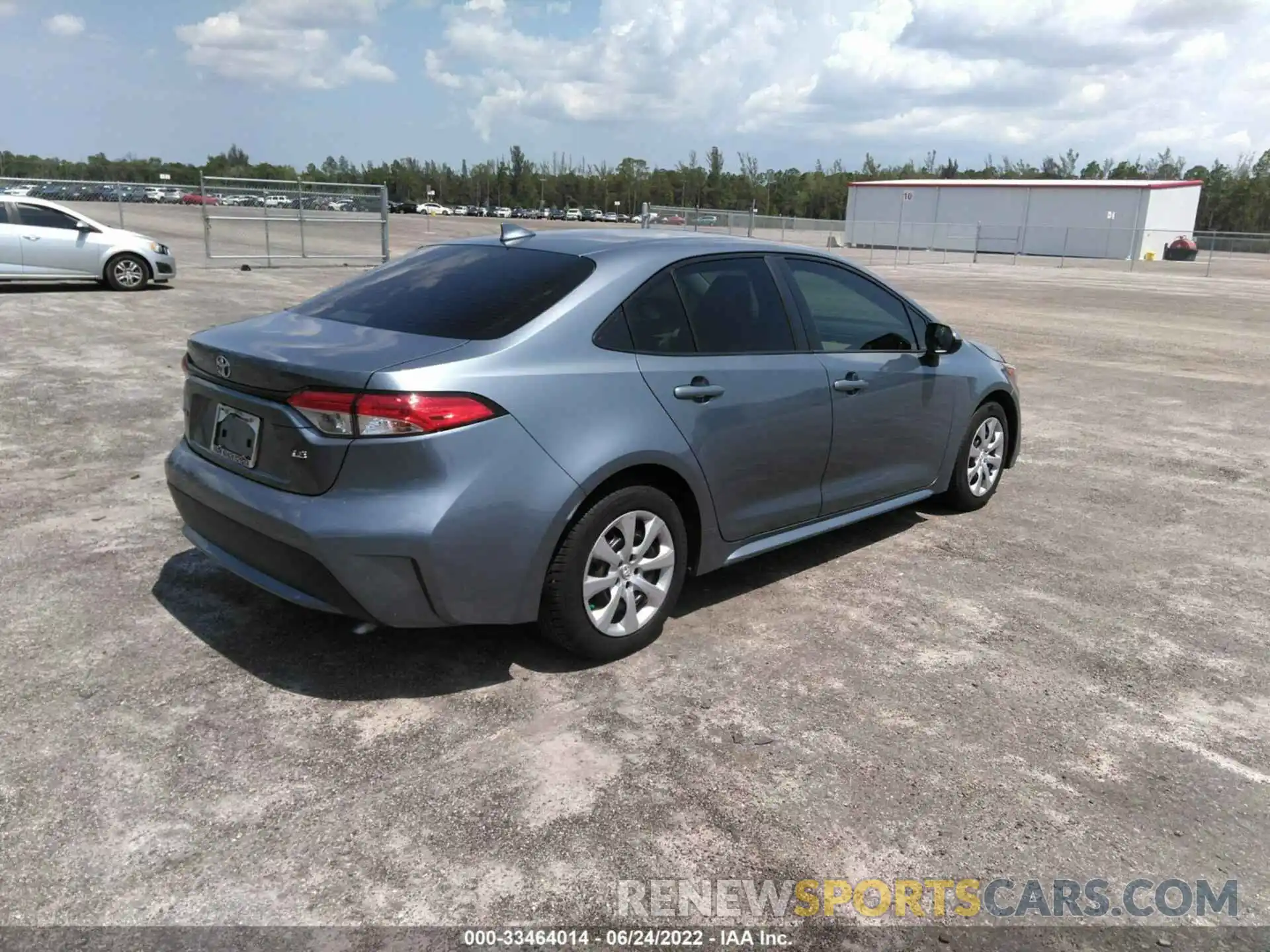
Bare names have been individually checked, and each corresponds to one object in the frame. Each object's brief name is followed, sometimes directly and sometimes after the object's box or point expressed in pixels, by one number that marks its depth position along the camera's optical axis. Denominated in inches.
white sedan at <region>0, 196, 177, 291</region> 570.3
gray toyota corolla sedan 124.0
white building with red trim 2090.3
